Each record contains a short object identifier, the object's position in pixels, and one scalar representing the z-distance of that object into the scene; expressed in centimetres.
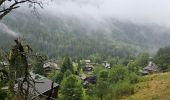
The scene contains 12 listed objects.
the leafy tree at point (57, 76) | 3916
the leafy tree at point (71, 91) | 2359
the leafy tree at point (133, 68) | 4664
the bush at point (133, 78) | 3449
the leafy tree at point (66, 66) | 4511
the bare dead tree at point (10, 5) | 267
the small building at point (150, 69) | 4936
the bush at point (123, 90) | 2926
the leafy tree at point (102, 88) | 2945
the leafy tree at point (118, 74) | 3504
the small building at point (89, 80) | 4601
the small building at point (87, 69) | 7444
